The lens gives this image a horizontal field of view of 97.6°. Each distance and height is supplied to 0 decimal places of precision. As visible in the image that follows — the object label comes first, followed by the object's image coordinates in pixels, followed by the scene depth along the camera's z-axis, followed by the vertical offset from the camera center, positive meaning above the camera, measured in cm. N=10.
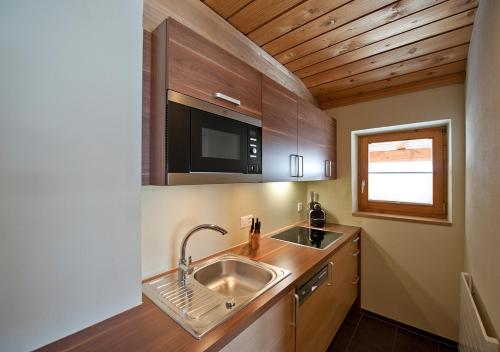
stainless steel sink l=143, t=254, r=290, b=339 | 82 -53
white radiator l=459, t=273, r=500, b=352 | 81 -68
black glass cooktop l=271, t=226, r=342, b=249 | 176 -53
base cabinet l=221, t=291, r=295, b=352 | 83 -66
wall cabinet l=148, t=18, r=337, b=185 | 92 +43
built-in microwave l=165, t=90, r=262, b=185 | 90 +16
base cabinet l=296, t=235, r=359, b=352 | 125 -89
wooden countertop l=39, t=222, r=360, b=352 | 68 -53
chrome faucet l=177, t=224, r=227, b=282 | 112 -43
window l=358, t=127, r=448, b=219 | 207 +5
